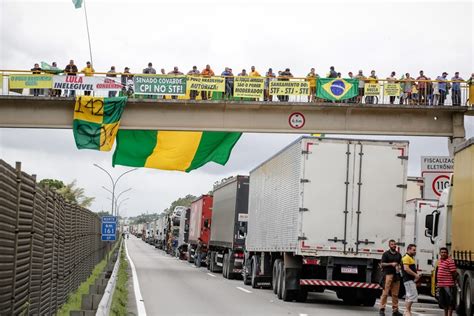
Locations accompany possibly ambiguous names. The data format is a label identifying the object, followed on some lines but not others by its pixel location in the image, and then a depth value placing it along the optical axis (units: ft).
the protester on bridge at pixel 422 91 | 105.60
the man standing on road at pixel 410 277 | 55.83
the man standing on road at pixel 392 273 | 57.67
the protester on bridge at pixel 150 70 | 107.04
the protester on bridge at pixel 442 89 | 105.70
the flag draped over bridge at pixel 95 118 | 103.19
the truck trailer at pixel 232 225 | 106.42
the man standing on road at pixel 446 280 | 54.54
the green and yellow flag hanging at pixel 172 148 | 109.81
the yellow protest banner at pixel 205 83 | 104.47
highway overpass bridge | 105.09
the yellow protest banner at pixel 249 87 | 104.53
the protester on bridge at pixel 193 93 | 105.91
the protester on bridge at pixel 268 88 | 104.37
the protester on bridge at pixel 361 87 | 104.83
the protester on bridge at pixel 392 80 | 103.91
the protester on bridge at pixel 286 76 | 103.89
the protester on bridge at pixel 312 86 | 104.78
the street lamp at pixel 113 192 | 226.58
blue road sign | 118.16
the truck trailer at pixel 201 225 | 139.65
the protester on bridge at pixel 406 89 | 104.20
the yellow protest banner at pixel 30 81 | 103.19
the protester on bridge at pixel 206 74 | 106.11
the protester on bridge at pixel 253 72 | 107.04
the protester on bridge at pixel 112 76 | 104.42
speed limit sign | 93.86
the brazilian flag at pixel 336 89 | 104.83
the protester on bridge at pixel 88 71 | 104.49
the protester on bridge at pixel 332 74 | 107.65
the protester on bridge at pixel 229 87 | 105.40
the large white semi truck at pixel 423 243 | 83.61
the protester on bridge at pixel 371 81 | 104.06
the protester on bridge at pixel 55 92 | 104.80
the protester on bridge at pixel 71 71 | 104.53
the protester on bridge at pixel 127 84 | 104.63
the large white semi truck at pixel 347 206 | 65.26
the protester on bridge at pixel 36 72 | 104.32
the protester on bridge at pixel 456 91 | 105.70
